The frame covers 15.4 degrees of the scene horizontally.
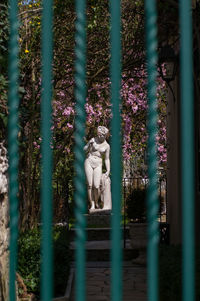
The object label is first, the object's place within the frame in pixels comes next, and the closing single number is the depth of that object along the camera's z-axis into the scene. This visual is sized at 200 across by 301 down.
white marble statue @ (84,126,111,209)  18.85
